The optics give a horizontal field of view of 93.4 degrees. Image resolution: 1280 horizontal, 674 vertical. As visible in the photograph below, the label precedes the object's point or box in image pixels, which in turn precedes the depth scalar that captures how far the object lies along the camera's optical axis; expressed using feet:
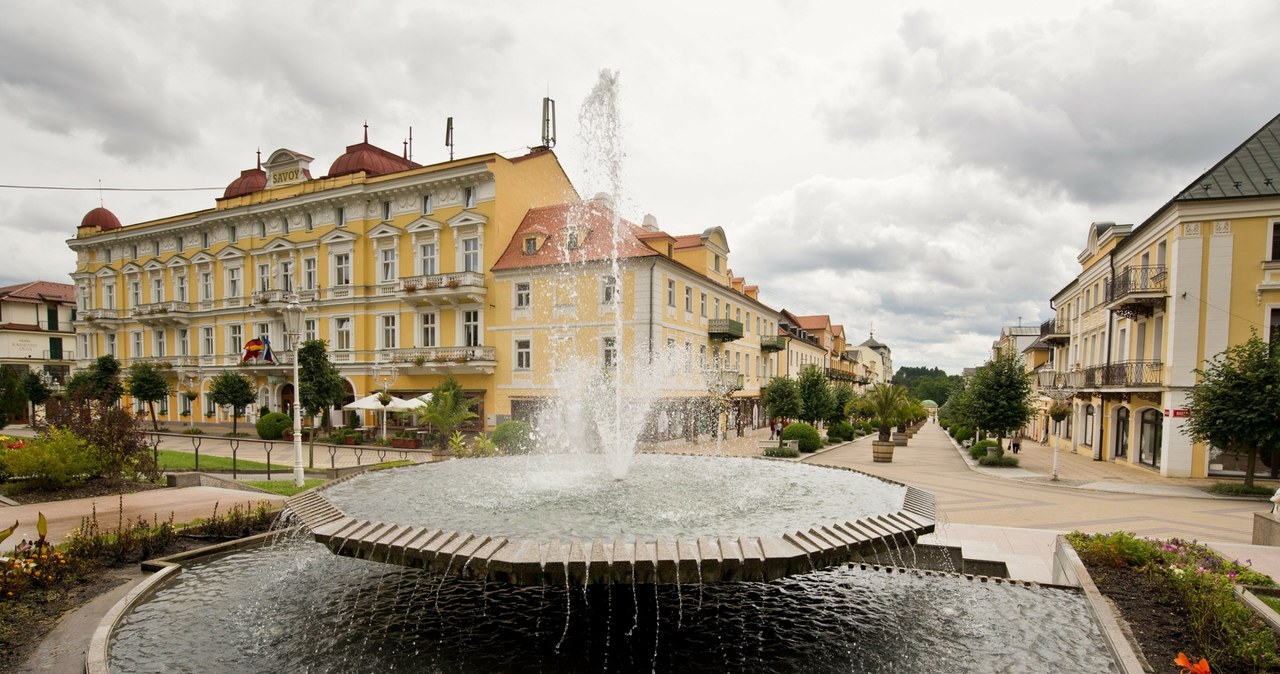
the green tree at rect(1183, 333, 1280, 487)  56.90
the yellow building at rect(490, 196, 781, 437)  92.73
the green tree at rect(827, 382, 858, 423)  122.31
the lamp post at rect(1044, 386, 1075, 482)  94.68
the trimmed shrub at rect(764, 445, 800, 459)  81.05
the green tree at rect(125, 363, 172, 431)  118.73
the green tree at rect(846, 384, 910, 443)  96.67
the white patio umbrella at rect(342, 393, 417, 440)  91.31
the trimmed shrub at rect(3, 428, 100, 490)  41.57
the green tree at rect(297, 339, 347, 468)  81.10
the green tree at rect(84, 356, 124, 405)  121.29
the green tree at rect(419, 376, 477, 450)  69.97
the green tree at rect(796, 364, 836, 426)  111.86
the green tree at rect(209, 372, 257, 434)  112.88
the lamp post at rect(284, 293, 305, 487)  50.03
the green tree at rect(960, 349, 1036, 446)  82.12
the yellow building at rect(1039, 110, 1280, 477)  68.69
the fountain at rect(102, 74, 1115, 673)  14.74
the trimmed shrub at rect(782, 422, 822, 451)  88.07
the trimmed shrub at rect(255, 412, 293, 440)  102.01
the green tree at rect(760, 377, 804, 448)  102.83
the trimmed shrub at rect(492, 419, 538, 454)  65.16
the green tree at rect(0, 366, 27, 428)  105.19
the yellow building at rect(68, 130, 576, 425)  103.09
